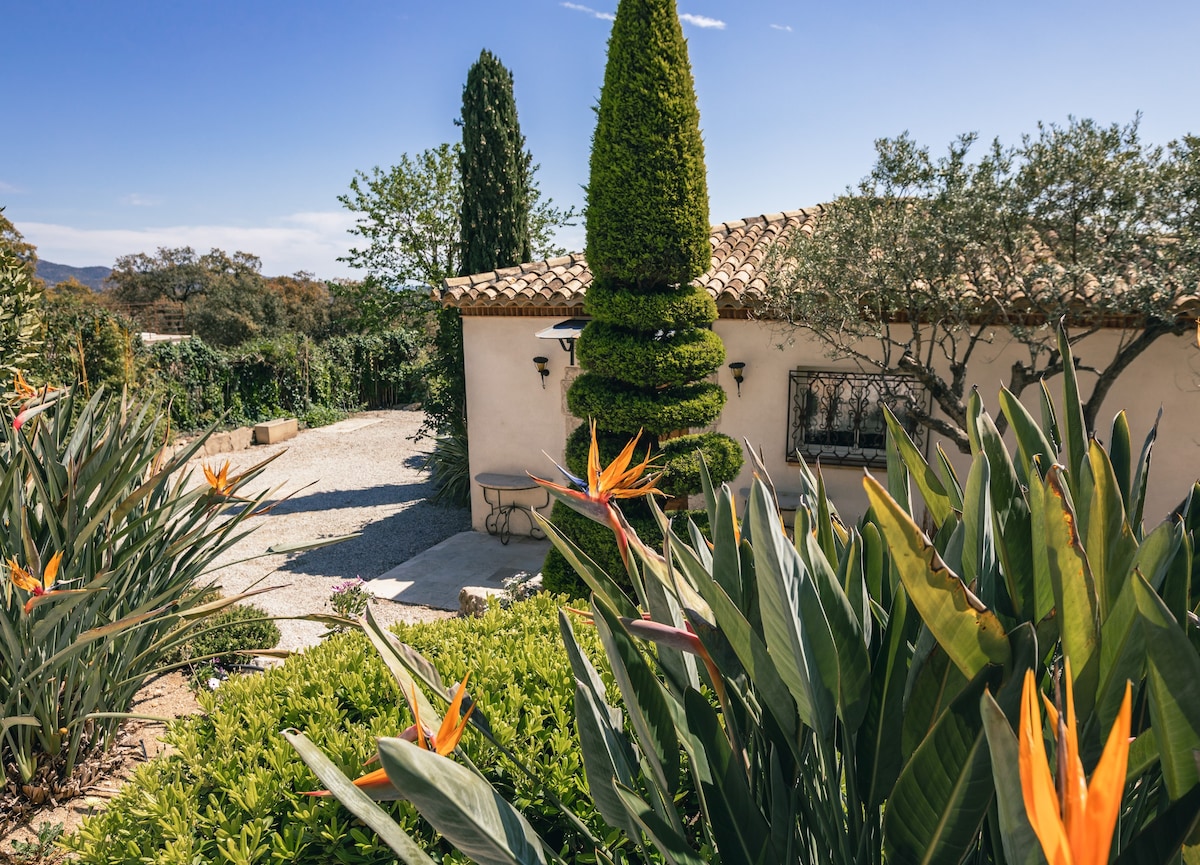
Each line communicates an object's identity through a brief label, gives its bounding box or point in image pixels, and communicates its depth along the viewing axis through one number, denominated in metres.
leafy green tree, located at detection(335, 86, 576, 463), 13.73
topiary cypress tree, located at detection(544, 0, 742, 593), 6.16
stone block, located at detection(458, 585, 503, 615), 5.78
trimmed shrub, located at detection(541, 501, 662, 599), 6.48
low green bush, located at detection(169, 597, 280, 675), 4.16
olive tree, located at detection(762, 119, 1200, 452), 5.62
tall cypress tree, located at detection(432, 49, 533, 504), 10.45
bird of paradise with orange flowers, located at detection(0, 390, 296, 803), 2.53
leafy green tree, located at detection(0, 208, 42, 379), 5.73
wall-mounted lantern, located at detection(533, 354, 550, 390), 8.83
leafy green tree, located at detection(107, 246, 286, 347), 26.86
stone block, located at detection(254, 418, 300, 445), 14.70
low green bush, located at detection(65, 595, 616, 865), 1.75
